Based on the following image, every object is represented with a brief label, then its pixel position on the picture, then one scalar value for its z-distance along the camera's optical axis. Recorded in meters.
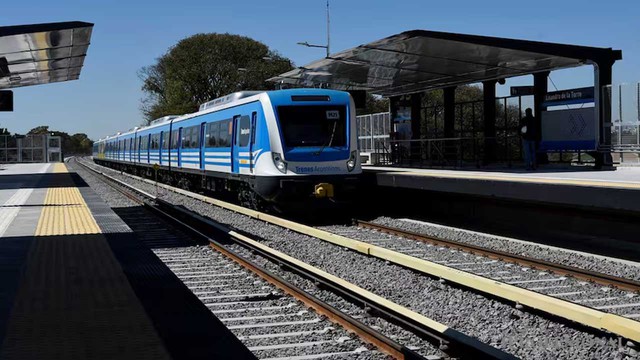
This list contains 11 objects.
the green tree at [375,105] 65.57
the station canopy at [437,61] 14.70
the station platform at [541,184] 9.80
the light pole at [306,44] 36.52
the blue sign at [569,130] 16.16
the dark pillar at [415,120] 24.08
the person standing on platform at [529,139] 16.73
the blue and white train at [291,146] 15.14
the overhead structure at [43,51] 16.61
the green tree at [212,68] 58.81
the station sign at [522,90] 18.11
